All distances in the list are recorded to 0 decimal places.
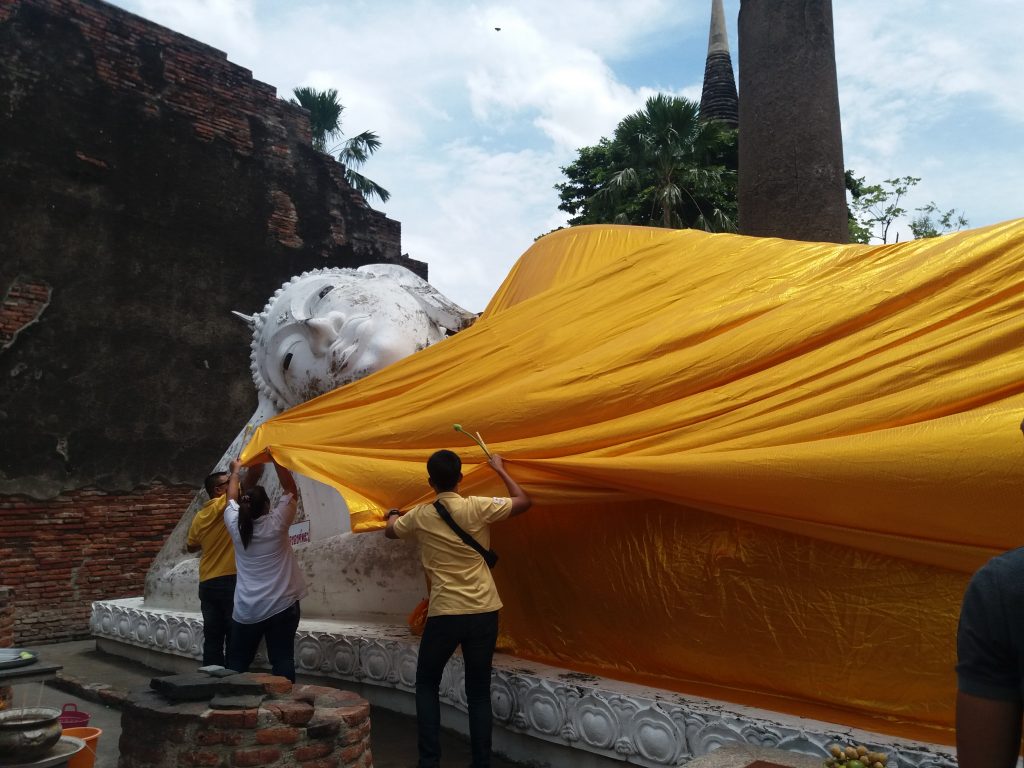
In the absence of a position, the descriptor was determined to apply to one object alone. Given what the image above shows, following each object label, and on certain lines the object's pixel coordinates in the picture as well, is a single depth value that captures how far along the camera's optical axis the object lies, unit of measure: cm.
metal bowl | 249
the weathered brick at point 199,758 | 269
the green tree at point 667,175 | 1466
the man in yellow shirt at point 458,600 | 310
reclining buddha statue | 491
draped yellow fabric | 252
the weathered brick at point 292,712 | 278
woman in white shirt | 397
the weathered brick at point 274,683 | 296
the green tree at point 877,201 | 2019
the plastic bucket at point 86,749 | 294
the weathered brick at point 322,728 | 281
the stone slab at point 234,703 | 276
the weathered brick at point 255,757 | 269
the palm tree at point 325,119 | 2108
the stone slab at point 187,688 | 286
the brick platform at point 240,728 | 271
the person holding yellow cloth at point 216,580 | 441
